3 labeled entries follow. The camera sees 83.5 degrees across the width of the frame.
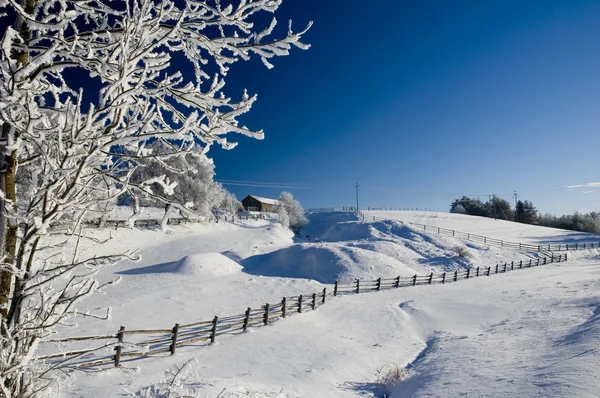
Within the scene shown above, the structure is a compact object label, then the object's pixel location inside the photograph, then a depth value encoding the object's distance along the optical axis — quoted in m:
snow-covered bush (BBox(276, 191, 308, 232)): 58.97
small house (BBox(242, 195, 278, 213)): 80.94
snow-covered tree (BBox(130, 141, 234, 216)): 39.81
